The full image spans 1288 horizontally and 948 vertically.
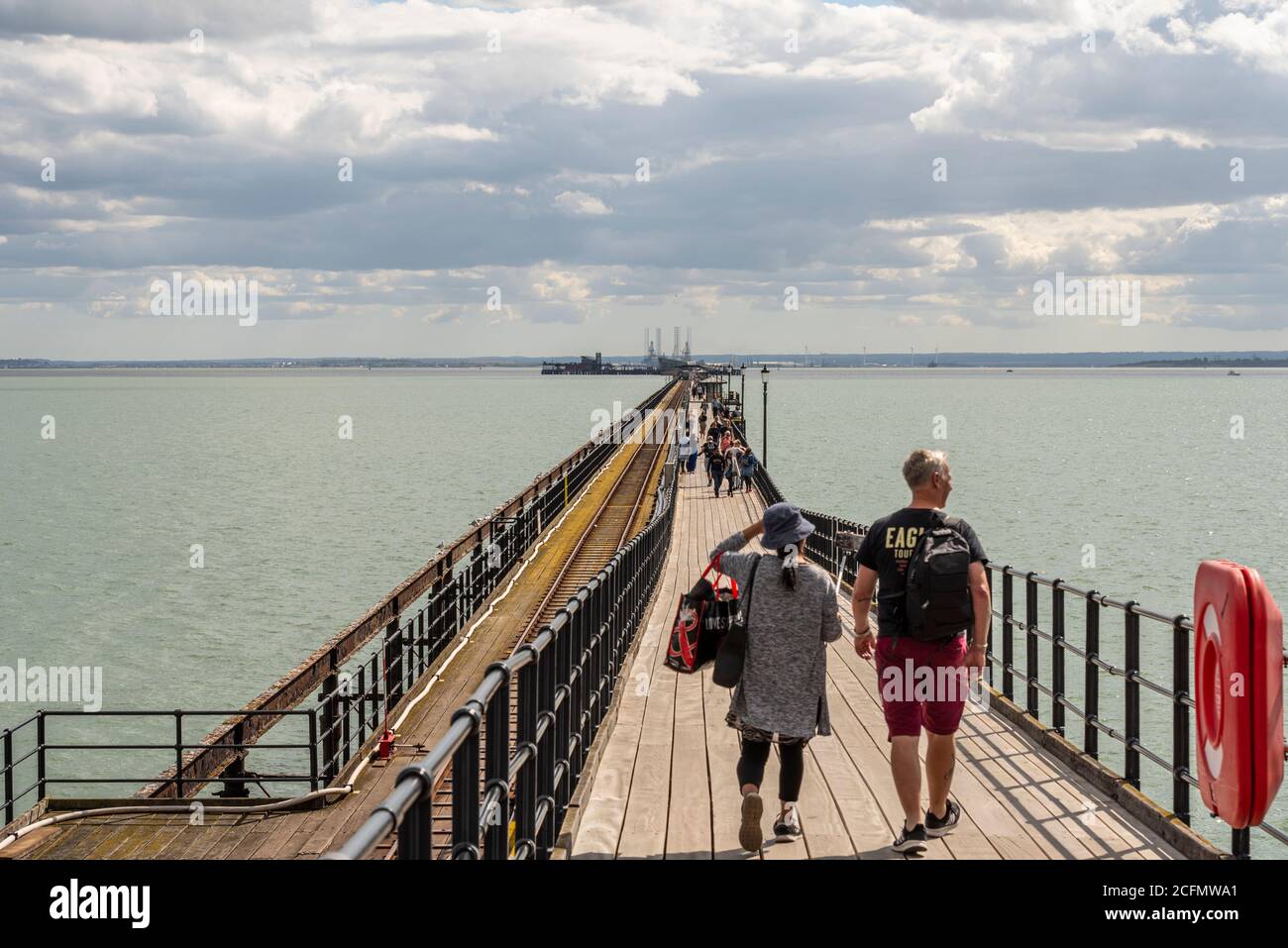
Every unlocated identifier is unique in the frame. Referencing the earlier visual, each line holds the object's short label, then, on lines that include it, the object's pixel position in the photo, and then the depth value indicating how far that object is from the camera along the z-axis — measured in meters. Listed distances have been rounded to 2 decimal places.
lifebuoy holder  5.71
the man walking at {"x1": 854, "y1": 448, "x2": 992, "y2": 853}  6.35
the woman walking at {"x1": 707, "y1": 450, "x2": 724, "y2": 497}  39.84
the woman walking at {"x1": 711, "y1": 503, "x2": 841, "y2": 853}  6.58
